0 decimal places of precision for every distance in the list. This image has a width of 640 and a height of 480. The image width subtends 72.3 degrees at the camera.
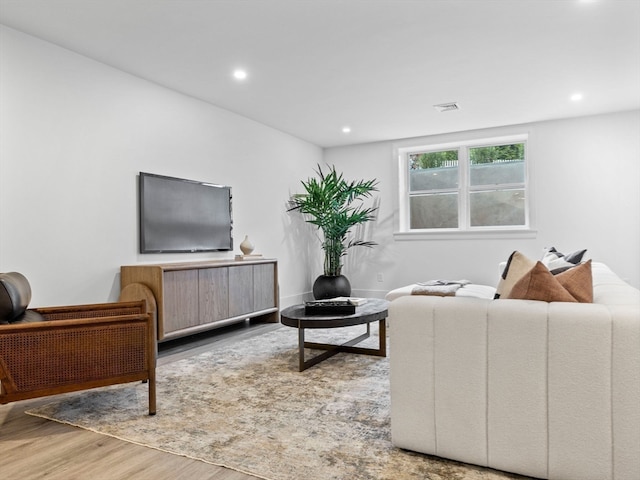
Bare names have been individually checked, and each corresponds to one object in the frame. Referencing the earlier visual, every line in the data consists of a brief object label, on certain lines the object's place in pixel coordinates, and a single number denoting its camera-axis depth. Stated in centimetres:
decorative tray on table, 333
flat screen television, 414
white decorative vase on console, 511
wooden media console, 375
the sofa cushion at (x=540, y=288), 177
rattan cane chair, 215
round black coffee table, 312
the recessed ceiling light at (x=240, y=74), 399
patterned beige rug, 182
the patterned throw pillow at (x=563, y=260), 336
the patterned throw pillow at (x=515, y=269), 218
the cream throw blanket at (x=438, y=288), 432
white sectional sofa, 154
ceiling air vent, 504
